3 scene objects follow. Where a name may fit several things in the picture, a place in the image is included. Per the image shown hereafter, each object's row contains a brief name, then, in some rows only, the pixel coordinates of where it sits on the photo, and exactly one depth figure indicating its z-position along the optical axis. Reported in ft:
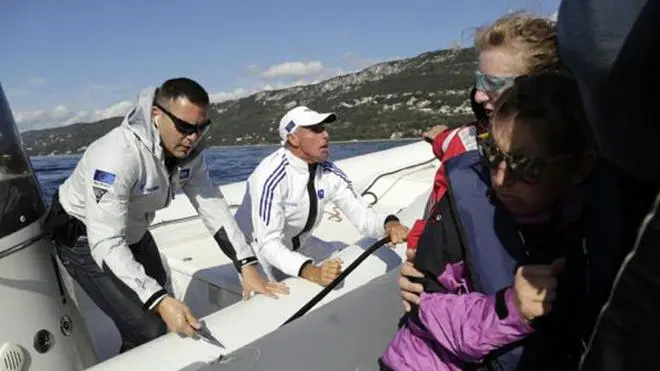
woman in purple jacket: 3.49
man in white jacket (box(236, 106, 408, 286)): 9.91
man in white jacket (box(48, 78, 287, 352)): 7.47
